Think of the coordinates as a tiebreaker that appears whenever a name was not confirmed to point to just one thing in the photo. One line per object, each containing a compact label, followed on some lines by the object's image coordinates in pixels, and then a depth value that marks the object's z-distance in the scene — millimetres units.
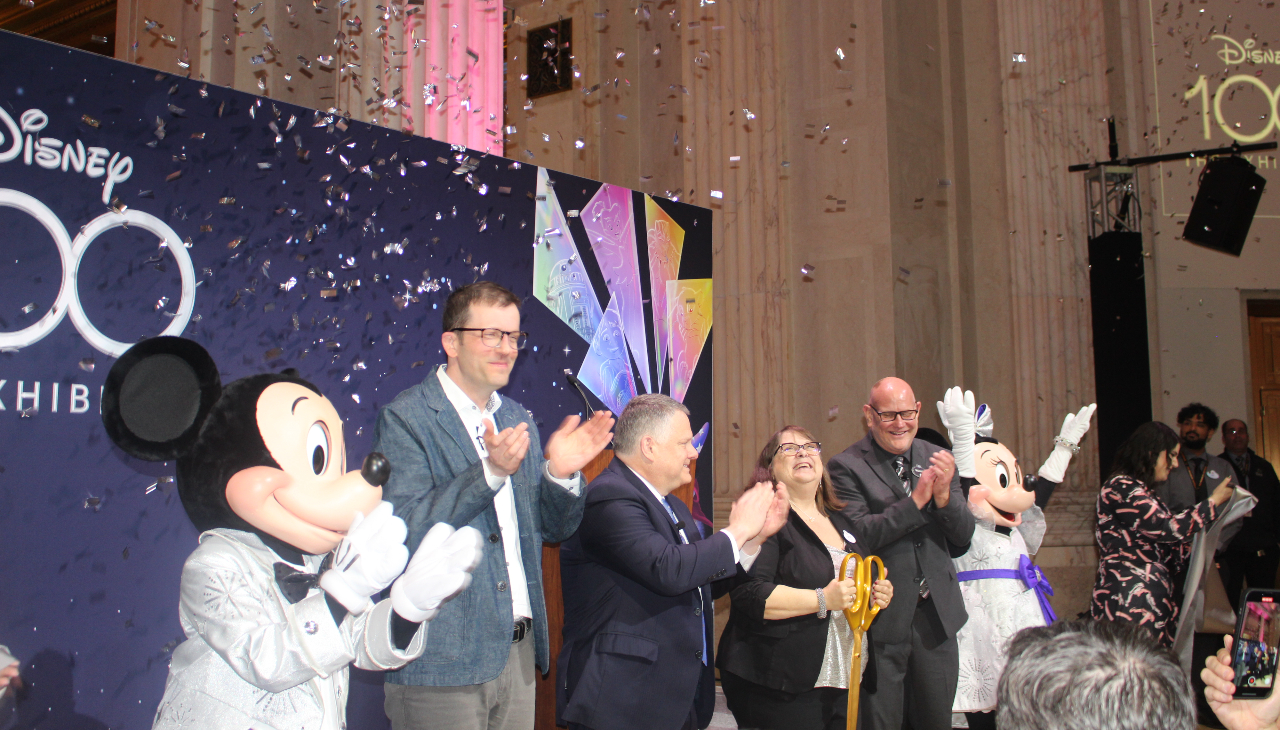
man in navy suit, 2623
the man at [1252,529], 6320
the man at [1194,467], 5180
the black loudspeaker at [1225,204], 6715
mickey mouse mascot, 1953
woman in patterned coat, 4117
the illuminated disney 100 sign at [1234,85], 7566
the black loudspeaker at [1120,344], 6477
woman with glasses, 3053
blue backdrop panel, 2273
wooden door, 7949
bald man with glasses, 3406
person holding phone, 1795
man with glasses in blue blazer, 2383
